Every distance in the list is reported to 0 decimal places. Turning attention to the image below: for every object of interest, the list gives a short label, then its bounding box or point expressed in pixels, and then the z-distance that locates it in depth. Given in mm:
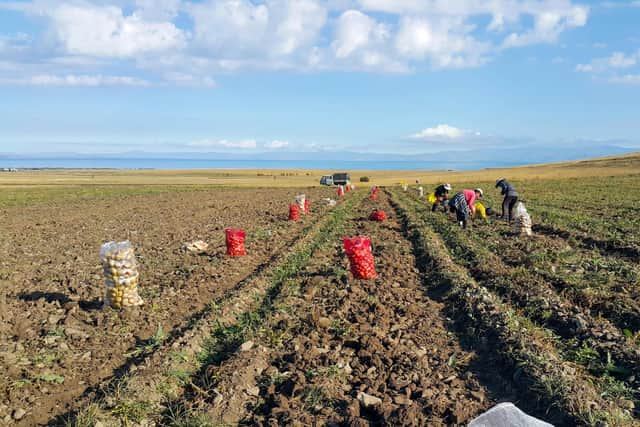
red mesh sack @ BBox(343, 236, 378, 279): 9094
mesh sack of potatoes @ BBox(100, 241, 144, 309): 7629
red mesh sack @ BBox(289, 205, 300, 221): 19094
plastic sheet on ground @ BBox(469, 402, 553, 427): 3240
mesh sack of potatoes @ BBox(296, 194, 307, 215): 21250
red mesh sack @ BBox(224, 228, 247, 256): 11703
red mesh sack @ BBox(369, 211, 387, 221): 18578
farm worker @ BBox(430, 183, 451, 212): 18422
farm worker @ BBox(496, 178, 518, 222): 15438
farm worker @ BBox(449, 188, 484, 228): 15328
